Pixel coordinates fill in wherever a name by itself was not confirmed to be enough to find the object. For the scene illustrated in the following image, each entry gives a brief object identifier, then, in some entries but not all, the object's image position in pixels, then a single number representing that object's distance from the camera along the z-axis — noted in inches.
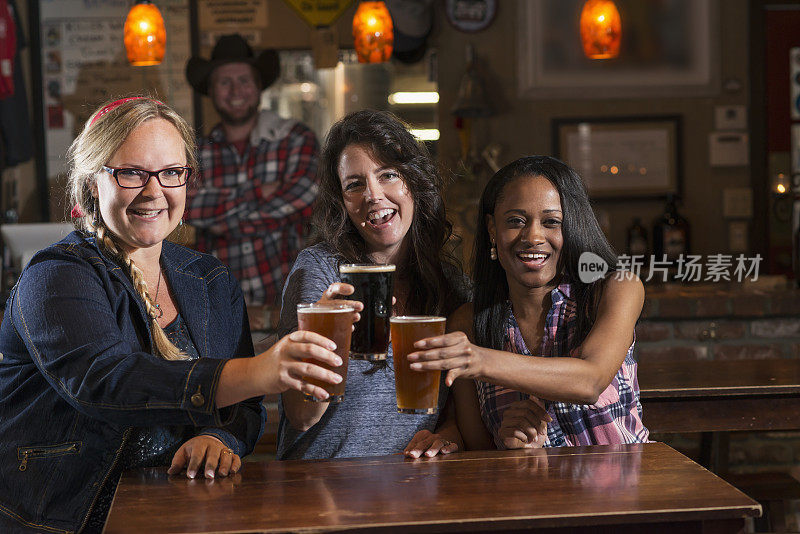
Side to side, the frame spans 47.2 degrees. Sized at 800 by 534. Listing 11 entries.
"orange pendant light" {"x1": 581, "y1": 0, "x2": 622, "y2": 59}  168.6
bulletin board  212.8
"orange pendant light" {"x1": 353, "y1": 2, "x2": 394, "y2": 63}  173.8
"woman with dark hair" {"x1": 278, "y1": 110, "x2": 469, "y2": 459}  76.2
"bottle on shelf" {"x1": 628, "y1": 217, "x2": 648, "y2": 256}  202.5
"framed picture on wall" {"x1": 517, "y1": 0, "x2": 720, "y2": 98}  214.7
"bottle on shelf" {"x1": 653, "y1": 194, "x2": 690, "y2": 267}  196.9
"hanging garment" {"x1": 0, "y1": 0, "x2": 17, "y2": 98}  205.9
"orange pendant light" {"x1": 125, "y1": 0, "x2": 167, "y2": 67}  163.3
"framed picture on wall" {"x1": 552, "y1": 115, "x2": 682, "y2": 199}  215.8
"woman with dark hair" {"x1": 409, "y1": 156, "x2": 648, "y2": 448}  75.3
